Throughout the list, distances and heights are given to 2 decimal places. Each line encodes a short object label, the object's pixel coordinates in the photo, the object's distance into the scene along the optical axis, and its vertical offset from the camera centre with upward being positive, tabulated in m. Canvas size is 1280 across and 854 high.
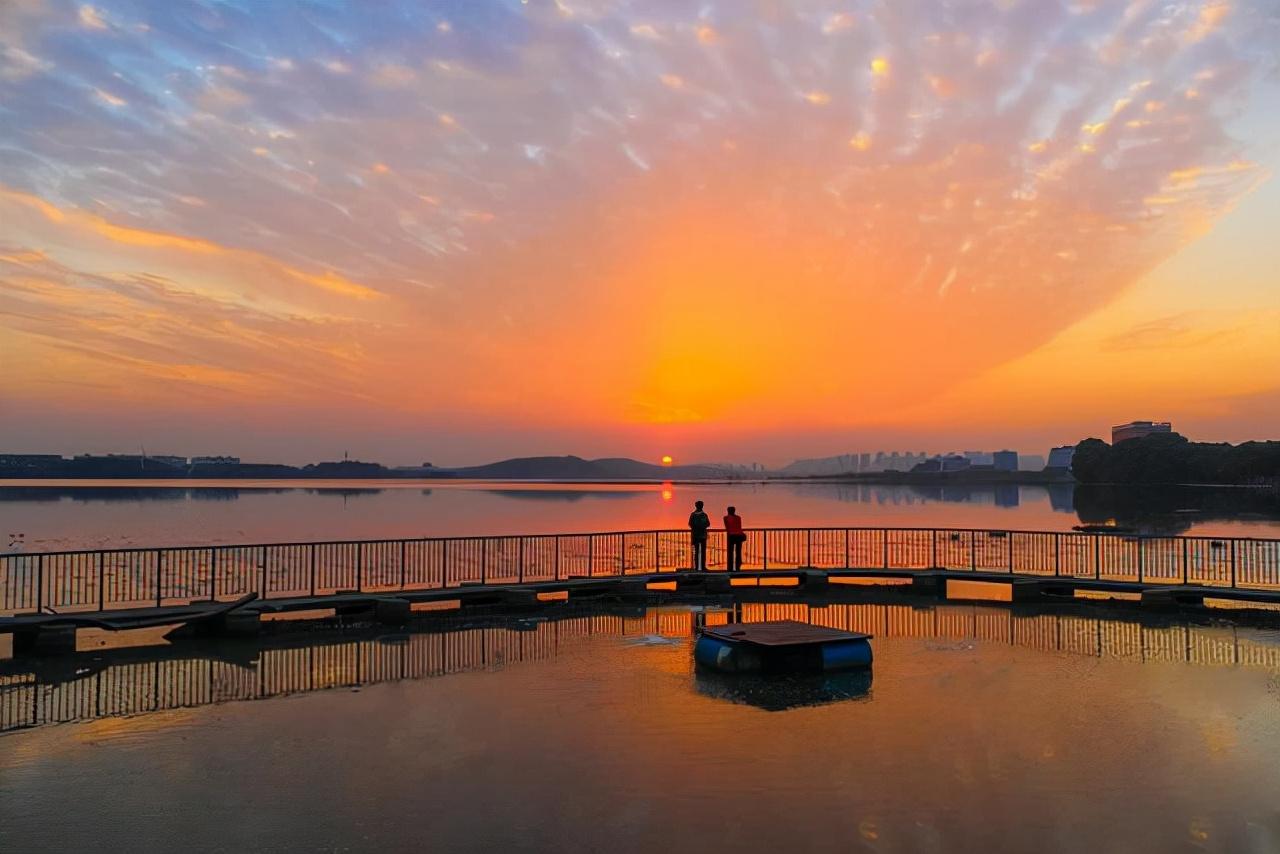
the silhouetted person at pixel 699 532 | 25.23 -2.10
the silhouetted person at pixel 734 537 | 25.20 -2.24
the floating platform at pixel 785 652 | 14.12 -3.18
